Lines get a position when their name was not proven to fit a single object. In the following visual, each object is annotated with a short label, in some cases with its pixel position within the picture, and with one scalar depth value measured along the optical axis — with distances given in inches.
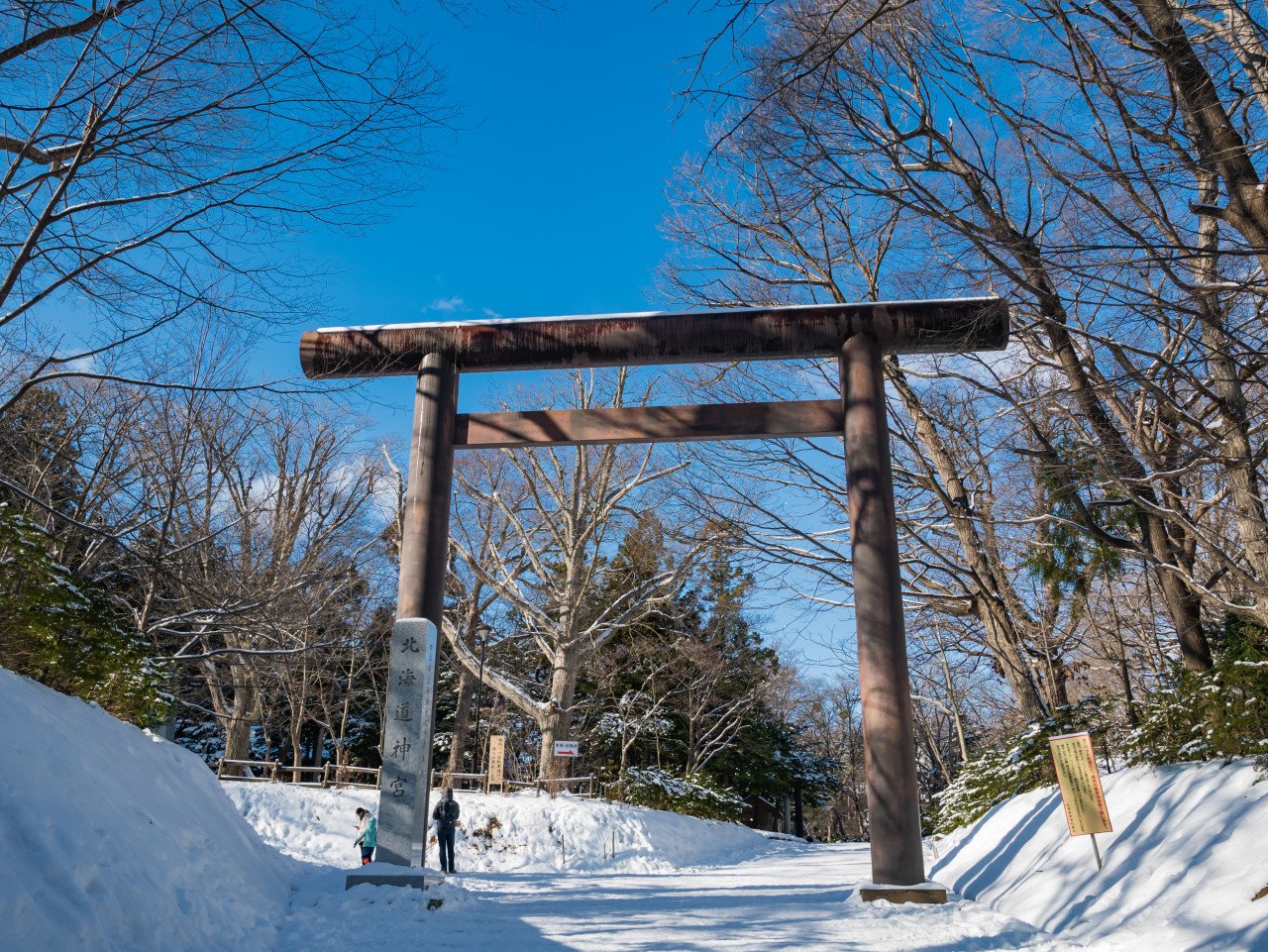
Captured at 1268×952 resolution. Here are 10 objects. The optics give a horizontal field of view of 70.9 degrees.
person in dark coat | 542.0
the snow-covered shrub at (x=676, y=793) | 941.8
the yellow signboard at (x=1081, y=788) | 271.6
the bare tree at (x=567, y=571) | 856.3
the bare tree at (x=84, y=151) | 193.6
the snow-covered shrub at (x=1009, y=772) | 431.5
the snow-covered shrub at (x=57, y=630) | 307.4
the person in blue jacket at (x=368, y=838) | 507.5
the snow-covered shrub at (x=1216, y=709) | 268.1
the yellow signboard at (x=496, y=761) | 847.1
